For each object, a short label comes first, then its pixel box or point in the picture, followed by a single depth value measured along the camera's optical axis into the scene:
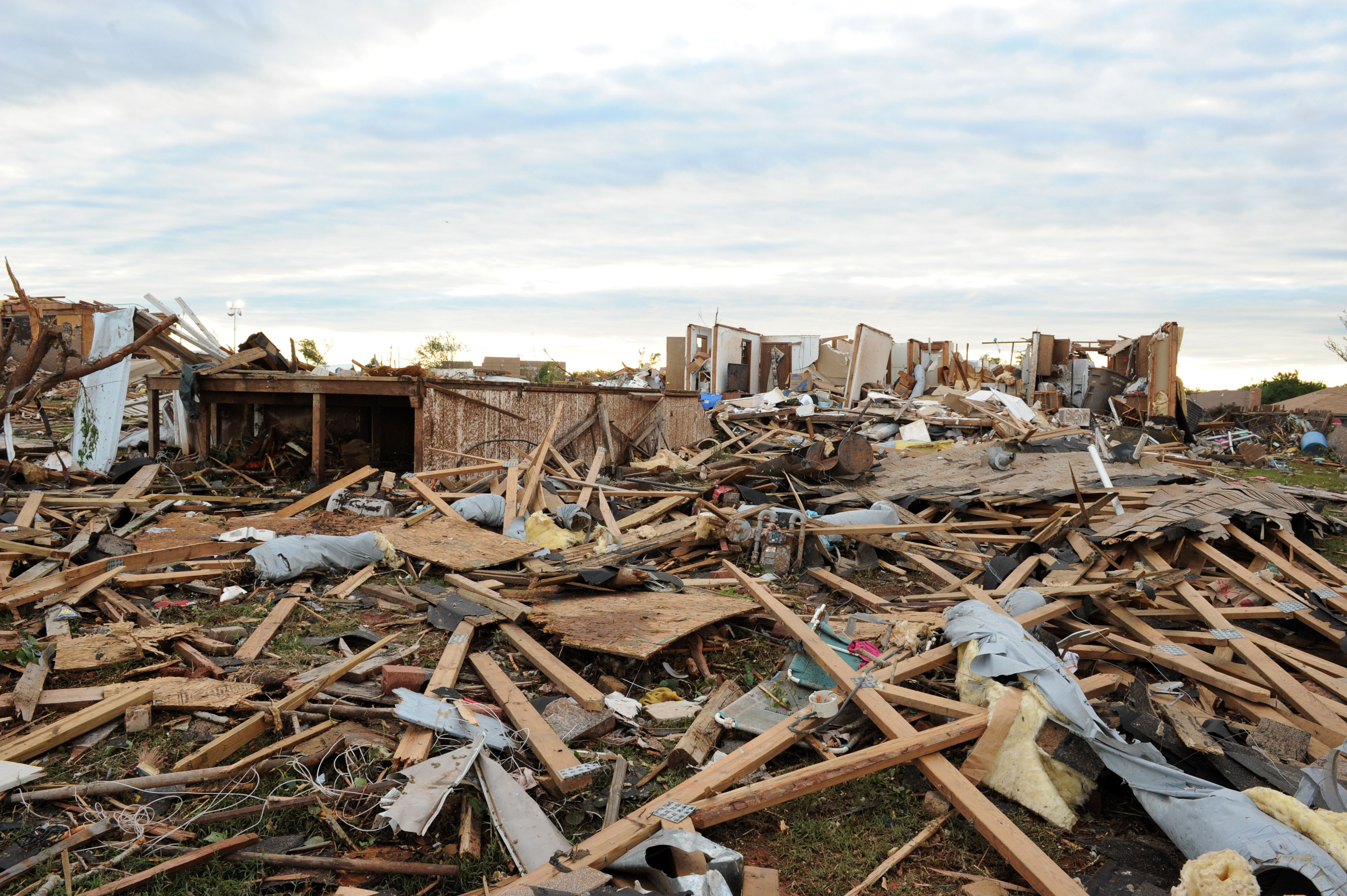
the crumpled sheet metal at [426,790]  3.63
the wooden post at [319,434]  12.37
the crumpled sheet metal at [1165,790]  3.09
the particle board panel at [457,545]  7.73
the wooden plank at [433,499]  9.47
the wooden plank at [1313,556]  7.32
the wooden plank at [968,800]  3.38
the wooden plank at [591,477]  10.36
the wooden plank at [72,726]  4.24
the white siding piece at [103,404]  12.59
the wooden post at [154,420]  13.62
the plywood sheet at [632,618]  5.63
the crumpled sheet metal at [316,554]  7.58
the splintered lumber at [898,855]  3.54
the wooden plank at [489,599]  6.20
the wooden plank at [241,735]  4.14
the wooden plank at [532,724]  4.06
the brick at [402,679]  5.07
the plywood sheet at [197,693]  4.68
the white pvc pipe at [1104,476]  8.77
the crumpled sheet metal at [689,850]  3.24
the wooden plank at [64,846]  3.33
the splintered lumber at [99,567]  6.31
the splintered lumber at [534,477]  9.84
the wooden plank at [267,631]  5.72
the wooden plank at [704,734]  4.46
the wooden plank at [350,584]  7.23
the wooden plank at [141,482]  10.24
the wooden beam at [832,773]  3.77
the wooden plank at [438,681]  4.16
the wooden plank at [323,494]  10.16
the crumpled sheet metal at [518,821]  3.51
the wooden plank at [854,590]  7.06
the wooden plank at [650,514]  9.71
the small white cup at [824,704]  4.67
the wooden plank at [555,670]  4.95
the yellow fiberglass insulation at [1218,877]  2.96
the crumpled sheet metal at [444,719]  4.35
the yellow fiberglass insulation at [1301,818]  3.13
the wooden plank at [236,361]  12.70
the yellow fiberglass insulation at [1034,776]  4.04
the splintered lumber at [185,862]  3.25
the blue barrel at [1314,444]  19.56
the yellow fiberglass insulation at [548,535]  9.03
